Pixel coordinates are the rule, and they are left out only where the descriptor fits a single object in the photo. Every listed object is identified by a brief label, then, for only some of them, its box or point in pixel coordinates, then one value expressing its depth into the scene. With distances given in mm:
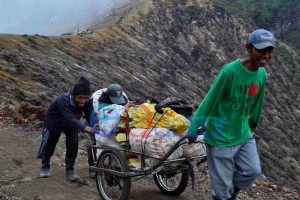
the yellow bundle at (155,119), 5152
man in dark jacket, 5988
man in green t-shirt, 4250
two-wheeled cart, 5164
